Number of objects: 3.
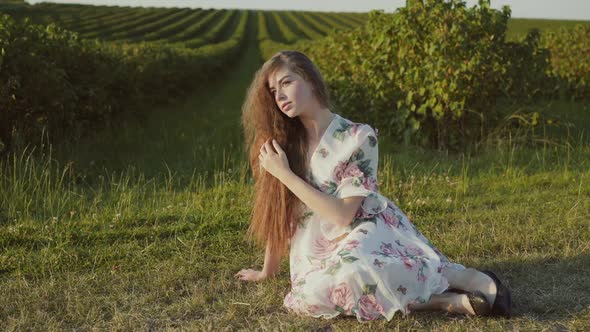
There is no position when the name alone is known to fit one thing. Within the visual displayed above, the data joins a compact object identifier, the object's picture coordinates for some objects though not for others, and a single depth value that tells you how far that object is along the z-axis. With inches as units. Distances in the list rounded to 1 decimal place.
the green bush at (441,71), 275.4
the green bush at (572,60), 441.1
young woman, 111.3
